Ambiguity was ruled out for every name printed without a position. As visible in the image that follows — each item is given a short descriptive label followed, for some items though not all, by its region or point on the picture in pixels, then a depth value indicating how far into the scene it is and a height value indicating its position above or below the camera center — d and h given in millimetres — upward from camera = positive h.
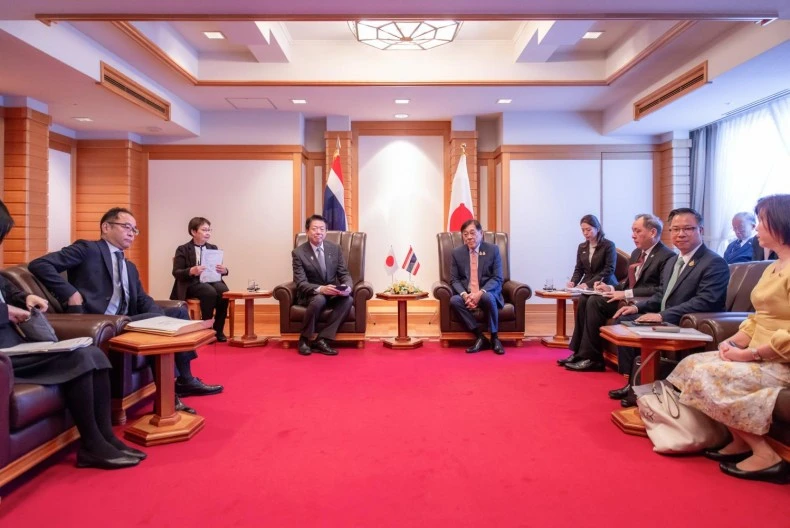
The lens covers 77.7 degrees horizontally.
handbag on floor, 2330 -812
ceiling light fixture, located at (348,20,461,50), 4691 +2258
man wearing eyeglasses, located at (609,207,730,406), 3031 -119
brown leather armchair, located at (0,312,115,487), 1912 -712
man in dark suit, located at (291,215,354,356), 4688 -246
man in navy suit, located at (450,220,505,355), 4766 -159
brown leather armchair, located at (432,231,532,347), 4867 -573
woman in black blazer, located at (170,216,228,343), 5160 -181
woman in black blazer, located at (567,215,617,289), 4715 +6
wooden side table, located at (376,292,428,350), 4906 -721
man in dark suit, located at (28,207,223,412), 2844 -95
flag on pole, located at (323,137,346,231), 6691 +795
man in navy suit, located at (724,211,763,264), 4844 +211
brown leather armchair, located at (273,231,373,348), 4840 -574
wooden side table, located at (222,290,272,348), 5039 -645
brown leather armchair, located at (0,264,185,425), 2654 -596
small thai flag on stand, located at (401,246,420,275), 5757 -45
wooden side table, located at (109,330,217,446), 2424 -698
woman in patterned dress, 2082 -506
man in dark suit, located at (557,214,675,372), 3791 -291
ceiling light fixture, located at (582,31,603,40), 5023 +2313
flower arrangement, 5027 -316
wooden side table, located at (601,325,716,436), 2486 -452
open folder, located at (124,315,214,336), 2549 -365
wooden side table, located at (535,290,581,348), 4857 -712
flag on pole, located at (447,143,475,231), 6738 +807
